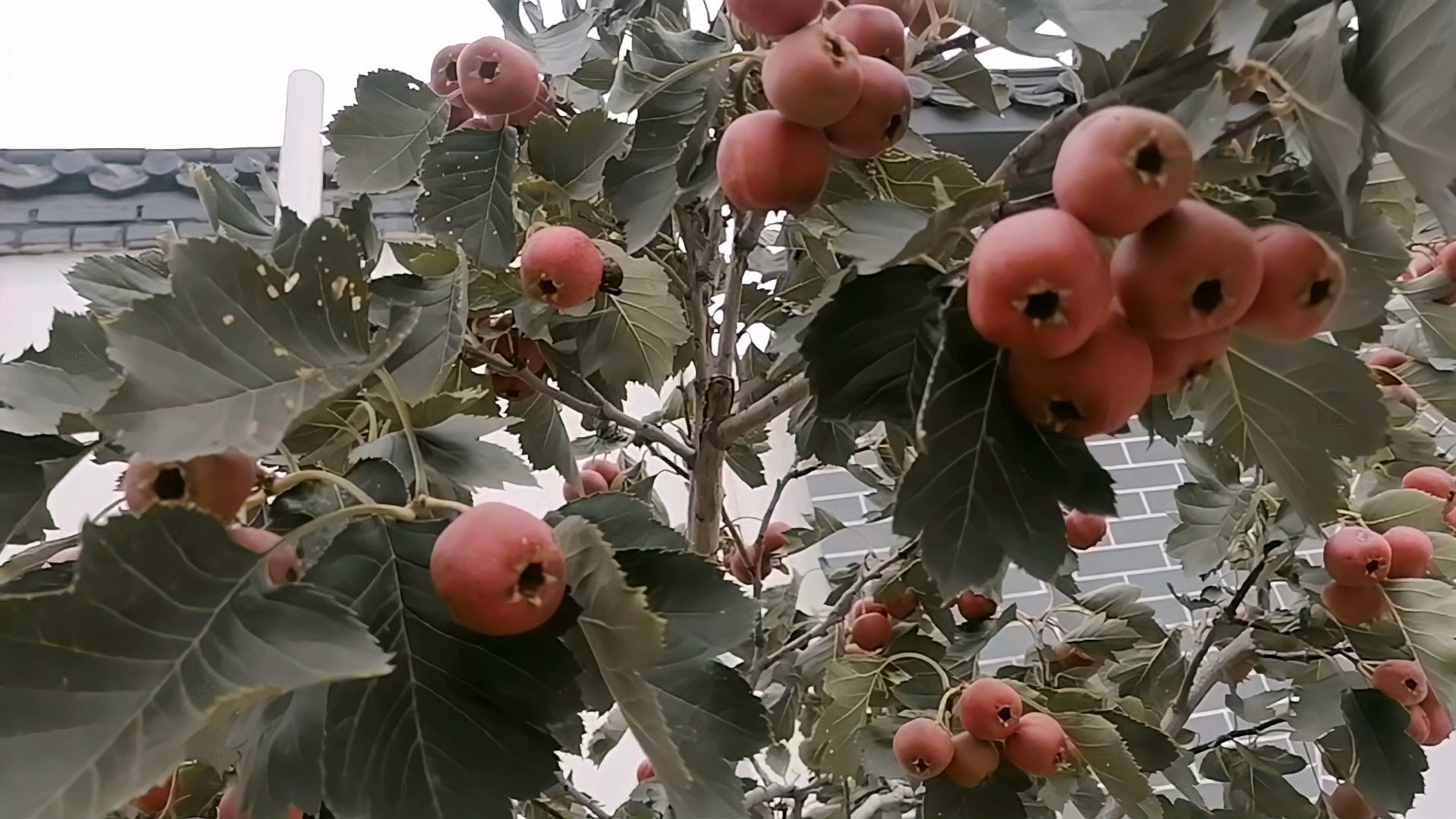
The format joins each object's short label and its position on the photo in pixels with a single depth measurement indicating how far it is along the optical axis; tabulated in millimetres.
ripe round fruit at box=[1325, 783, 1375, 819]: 791
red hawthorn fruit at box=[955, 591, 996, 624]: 796
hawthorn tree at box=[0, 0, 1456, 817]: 277
